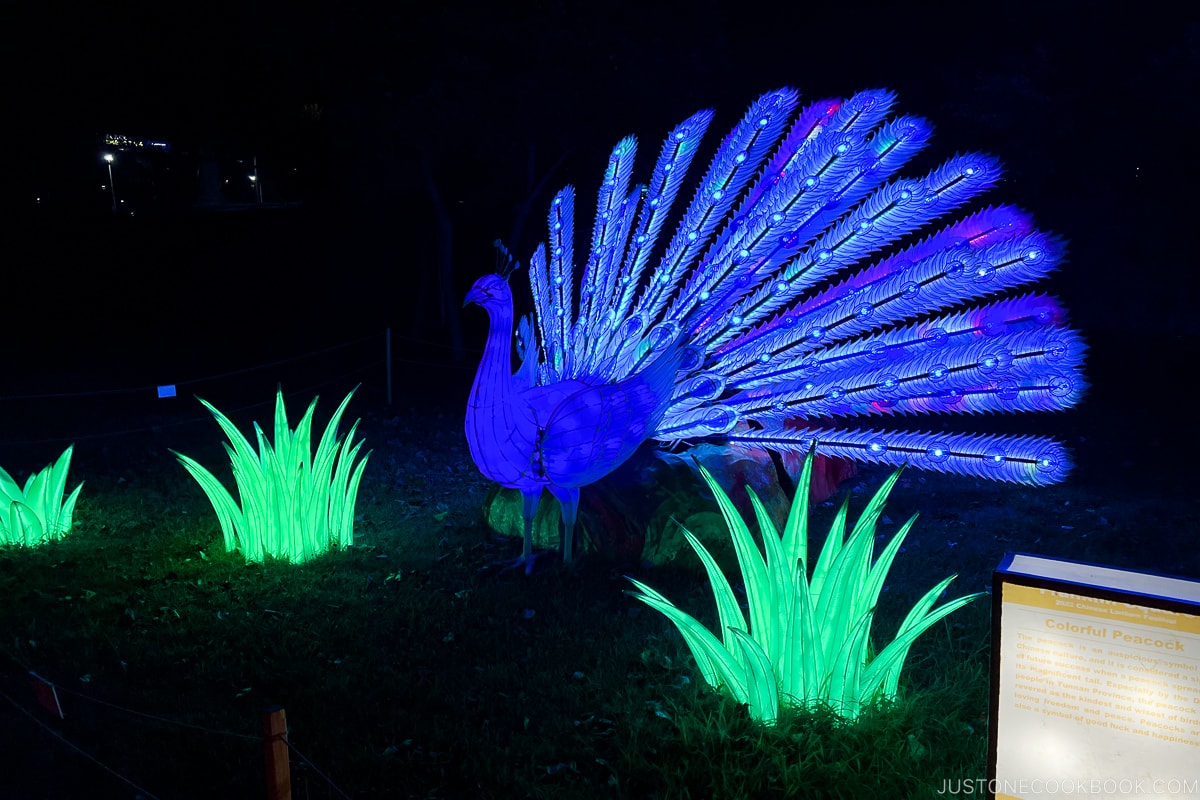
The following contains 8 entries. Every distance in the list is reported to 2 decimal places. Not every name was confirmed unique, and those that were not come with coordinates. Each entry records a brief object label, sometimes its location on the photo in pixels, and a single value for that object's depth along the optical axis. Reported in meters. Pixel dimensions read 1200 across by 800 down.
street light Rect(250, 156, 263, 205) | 24.20
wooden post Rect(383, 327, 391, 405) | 10.49
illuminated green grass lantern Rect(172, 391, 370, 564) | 5.98
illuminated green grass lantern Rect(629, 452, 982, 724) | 3.58
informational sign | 2.34
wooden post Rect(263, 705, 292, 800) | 2.81
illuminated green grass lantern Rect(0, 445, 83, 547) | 6.35
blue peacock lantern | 5.01
